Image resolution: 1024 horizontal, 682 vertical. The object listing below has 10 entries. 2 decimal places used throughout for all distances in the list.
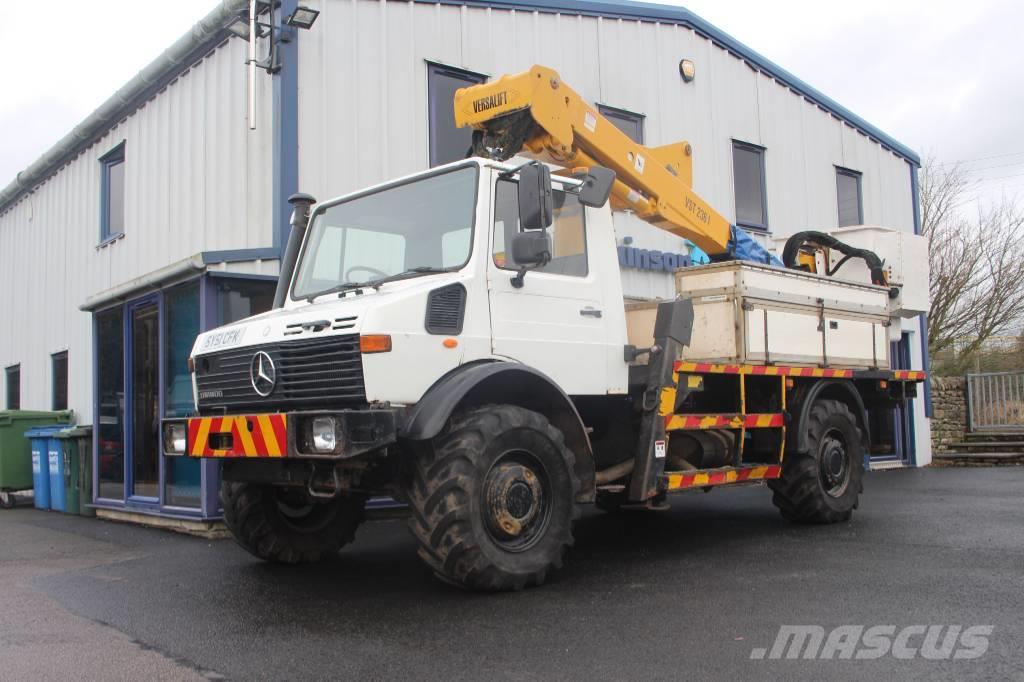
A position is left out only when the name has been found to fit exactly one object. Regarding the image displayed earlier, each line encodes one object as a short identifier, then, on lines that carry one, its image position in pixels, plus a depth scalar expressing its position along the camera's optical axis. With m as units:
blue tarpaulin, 8.95
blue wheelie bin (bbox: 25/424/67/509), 11.79
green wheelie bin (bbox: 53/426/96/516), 11.30
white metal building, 10.19
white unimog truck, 5.30
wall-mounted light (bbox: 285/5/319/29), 10.07
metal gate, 19.14
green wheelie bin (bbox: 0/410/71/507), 12.54
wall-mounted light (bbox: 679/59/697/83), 14.25
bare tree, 26.48
